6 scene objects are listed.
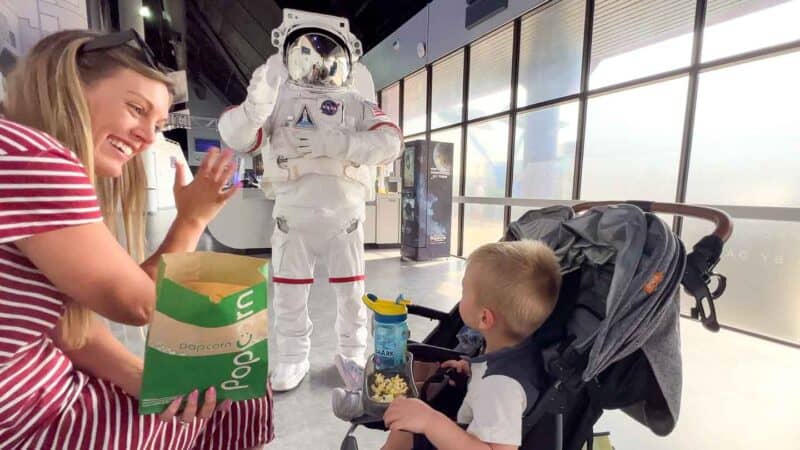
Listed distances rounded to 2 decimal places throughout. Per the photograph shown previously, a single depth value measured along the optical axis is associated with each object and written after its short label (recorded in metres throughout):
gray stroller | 0.74
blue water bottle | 1.03
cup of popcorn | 0.92
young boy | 0.76
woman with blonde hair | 0.51
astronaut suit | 1.61
